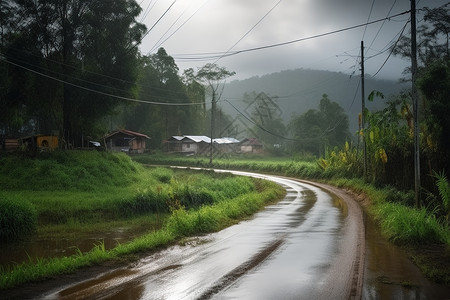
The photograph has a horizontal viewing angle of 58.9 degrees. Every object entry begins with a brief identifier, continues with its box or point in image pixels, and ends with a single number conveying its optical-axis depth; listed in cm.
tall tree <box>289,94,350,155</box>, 7694
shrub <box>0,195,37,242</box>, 1597
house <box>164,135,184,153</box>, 7869
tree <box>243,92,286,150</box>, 10669
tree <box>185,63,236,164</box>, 8366
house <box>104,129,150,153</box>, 6794
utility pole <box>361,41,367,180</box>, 2743
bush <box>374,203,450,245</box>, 1161
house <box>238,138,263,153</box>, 9100
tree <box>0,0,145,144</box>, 3475
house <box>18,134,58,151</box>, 4262
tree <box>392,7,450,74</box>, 3978
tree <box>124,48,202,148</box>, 8006
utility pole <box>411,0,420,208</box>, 1518
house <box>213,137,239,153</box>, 8376
